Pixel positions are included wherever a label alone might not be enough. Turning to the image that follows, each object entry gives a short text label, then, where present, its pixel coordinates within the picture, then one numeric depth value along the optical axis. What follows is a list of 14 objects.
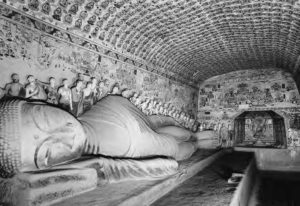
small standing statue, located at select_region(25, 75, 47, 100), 3.47
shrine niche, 8.50
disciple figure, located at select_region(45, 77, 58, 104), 3.82
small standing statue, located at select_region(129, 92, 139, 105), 5.74
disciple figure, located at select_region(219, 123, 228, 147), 9.24
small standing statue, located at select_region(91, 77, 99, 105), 4.57
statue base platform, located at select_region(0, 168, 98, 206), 2.02
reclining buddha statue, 2.14
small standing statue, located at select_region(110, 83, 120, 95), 5.09
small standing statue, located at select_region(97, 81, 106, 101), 4.80
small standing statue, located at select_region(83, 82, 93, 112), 4.46
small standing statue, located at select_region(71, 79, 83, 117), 4.26
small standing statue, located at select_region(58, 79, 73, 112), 4.00
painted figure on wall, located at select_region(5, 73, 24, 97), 3.22
